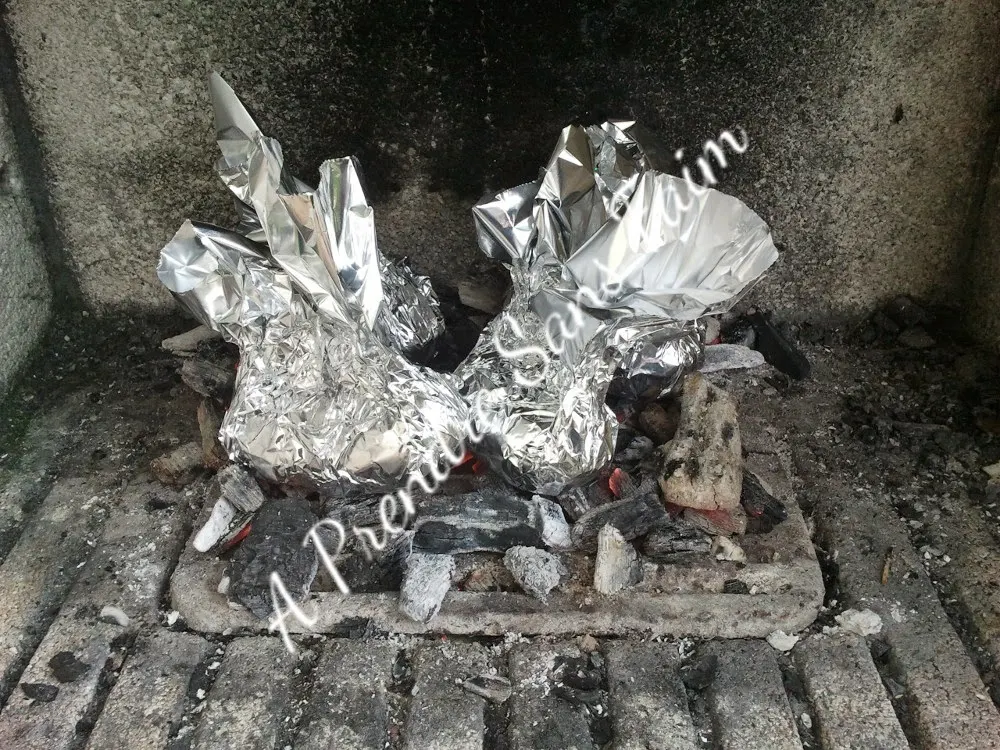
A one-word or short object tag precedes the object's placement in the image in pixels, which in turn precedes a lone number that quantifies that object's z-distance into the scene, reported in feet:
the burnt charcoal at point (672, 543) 1.74
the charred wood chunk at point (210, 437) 1.99
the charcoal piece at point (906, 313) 2.38
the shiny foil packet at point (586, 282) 1.68
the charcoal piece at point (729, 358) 2.24
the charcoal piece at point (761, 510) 1.84
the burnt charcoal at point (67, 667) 1.60
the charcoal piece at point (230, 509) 1.80
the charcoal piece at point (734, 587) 1.71
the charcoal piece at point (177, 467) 1.98
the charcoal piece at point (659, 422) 2.01
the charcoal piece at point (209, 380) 2.10
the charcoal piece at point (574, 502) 1.82
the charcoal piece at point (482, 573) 1.74
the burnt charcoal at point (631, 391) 2.04
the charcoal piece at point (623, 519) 1.77
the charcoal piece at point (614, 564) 1.69
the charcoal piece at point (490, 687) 1.56
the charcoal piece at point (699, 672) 1.59
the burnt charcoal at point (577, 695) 1.56
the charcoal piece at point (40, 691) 1.57
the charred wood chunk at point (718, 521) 1.79
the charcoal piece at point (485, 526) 1.77
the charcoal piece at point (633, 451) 1.95
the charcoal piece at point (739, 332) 2.35
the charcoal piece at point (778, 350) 2.27
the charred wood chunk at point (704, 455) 1.79
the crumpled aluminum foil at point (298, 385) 1.76
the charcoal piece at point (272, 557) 1.66
